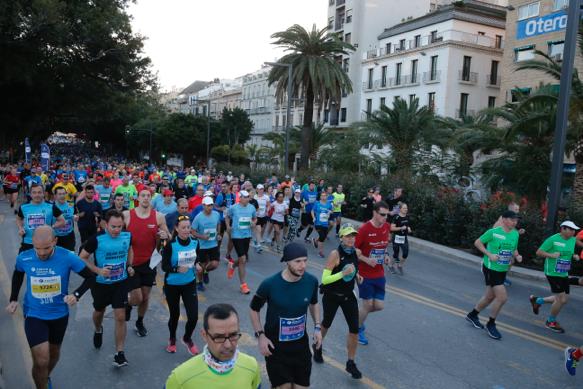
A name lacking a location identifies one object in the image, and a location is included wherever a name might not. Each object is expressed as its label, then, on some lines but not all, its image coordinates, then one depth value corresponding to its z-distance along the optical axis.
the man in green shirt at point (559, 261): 7.77
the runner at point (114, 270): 5.77
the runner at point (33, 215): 7.71
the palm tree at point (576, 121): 13.86
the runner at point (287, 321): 4.25
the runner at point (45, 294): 4.73
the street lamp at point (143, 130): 74.81
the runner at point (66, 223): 8.84
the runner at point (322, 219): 13.41
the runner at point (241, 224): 9.31
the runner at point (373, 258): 6.62
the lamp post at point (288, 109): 24.27
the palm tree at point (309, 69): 30.25
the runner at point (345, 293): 5.65
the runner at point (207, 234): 8.37
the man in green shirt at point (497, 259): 7.34
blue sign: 32.36
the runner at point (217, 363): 2.67
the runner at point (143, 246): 6.70
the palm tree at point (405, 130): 22.97
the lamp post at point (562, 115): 11.26
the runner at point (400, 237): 11.15
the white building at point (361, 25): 53.53
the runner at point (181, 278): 6.08
